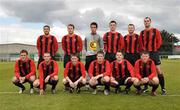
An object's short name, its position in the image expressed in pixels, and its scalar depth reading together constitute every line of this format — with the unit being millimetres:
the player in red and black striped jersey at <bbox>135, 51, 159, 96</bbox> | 10211
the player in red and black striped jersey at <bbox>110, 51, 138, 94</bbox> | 10570
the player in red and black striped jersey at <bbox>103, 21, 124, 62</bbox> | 11243
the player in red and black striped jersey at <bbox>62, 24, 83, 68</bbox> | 11516
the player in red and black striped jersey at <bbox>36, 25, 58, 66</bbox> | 11625
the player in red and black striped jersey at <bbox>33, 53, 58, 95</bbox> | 10617
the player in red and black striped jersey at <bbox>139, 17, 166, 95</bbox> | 10680
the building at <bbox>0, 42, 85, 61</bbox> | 90188
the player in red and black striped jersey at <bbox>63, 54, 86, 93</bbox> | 10716
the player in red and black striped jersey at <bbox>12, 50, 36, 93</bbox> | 10922
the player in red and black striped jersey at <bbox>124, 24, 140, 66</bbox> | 11070
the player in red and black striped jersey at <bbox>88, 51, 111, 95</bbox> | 10500
